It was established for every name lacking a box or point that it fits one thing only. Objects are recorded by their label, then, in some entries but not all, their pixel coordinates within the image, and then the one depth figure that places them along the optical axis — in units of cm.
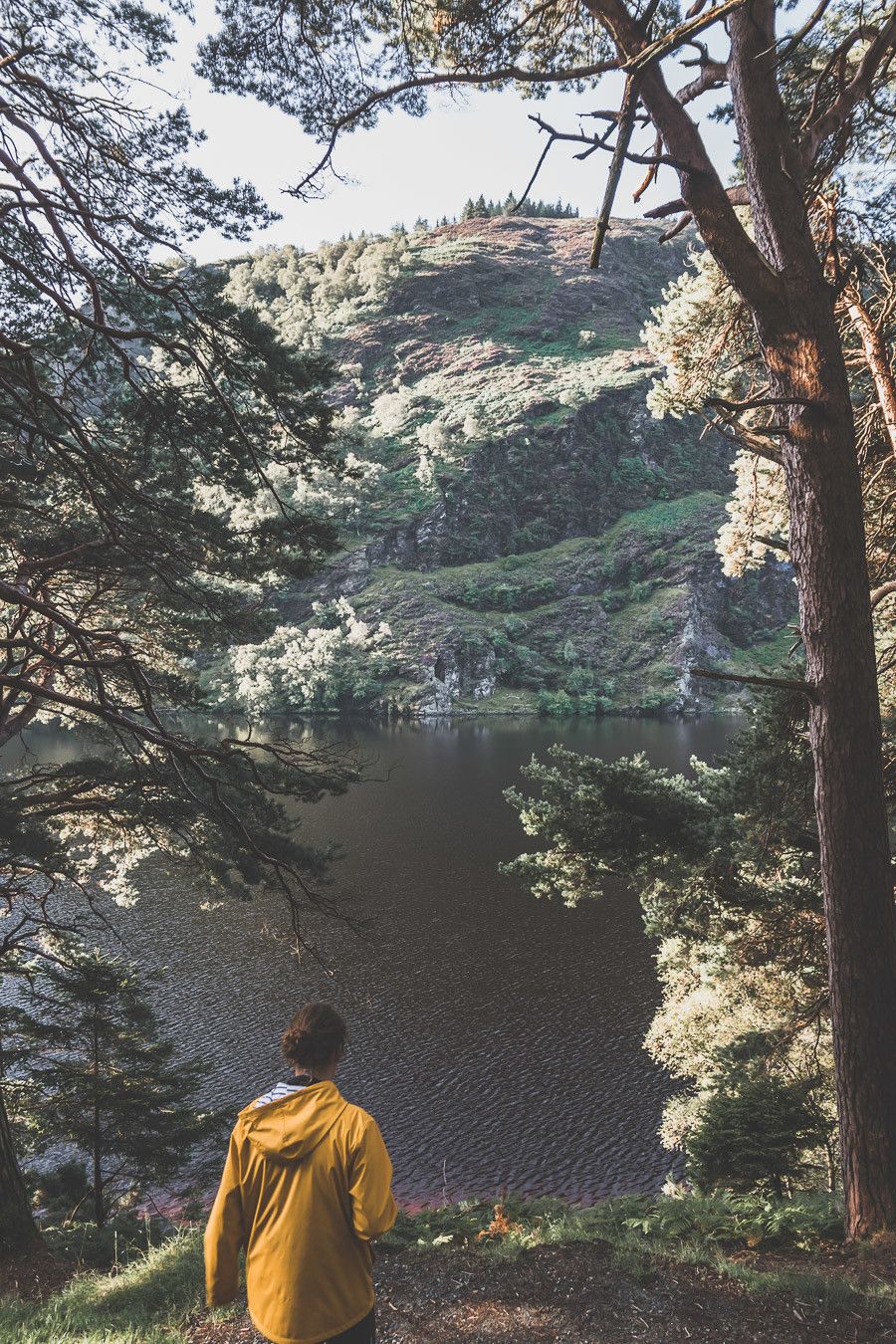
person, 193
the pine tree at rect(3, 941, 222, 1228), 786
